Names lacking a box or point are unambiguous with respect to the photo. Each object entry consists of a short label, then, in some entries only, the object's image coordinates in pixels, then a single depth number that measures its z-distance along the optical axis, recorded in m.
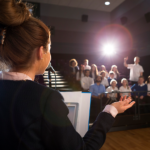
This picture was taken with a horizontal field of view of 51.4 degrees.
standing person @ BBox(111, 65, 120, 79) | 4.93
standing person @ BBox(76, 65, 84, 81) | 4.34
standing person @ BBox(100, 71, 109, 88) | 4.34
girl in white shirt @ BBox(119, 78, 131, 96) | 3.85
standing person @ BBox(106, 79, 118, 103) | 3.18
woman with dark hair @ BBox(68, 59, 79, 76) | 4.47
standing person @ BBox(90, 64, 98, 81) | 4.32
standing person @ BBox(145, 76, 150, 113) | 3.35
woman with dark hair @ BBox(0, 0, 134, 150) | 0.46
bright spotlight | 8.57
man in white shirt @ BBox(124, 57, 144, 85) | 4.71
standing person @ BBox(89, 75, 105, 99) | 3.50
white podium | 0.84
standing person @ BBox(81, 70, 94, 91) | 4.06
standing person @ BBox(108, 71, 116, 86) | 4.54
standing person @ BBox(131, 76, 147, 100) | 3.84
